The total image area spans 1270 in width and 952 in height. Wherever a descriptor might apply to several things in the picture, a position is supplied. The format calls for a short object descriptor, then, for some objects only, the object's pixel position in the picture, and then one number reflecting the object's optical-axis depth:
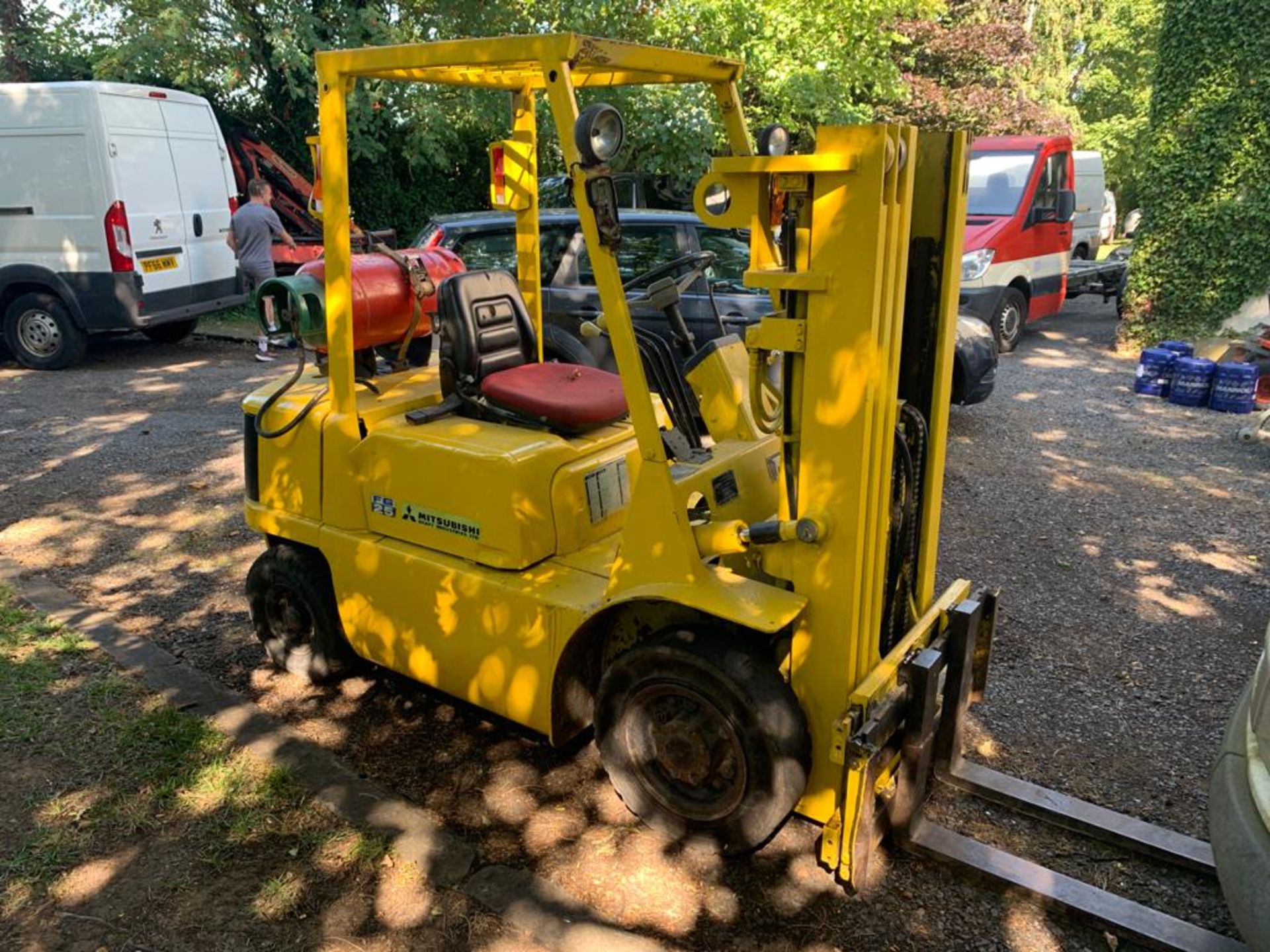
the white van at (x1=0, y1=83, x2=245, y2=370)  9.48
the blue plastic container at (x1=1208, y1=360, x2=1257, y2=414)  9.01
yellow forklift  2.80
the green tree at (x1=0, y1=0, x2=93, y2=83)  14.35
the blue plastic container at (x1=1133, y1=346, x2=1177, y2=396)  9.70
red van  10.95
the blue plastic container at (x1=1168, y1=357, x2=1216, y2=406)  9.28
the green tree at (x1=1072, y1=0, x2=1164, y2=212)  29.58
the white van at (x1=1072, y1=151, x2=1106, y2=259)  18.17
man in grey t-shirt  10.70
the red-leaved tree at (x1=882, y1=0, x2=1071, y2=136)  19.73
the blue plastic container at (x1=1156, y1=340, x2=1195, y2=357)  10.06
